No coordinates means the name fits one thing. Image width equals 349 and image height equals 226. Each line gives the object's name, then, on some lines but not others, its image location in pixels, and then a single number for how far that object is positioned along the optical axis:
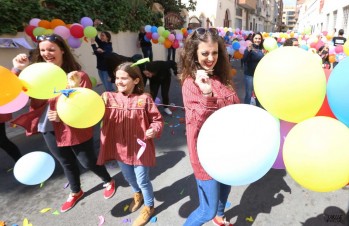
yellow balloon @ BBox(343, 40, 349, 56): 2.34
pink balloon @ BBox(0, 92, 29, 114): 1.98
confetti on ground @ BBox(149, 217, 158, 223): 2.39
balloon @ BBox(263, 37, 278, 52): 5.54
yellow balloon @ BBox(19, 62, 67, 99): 1.81
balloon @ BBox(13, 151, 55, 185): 2.06
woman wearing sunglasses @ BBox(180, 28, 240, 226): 1.57
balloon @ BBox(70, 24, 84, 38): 5.40
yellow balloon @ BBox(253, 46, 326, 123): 1.27
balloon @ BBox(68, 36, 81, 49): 5.49
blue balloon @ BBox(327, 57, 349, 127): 1.24
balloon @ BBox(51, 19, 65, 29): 5.42
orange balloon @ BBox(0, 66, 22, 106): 1.76
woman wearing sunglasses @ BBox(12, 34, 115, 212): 2.13
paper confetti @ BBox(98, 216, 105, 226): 2.41
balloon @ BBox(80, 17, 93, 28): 6.09
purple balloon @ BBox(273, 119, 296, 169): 1.59
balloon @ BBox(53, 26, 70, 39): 5.13
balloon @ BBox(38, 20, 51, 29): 5.32
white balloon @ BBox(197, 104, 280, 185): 1.25
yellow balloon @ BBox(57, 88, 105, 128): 1.75
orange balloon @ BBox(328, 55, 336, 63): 7.12
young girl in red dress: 2.09
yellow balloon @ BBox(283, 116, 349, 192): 1.16
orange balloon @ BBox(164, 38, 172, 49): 8.14
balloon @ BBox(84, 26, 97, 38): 5.54
